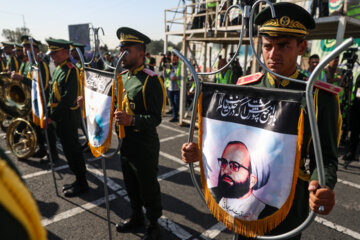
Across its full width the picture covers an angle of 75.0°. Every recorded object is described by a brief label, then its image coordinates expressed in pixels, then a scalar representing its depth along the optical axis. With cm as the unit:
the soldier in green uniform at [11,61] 816
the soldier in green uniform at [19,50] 784
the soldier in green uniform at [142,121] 263
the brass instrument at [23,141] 486
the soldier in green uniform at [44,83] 463
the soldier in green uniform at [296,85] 137
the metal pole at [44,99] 331
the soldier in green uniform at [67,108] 363
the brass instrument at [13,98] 480
